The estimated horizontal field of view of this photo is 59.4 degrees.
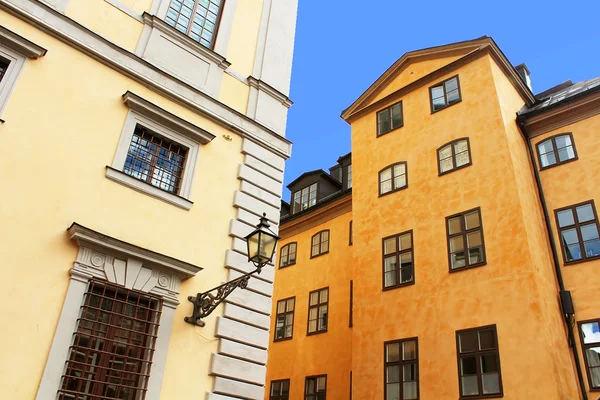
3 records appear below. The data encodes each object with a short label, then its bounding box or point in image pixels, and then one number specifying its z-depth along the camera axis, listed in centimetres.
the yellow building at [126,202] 710
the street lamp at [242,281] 761
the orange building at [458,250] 1380
